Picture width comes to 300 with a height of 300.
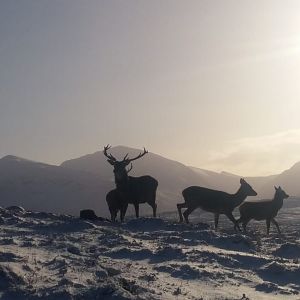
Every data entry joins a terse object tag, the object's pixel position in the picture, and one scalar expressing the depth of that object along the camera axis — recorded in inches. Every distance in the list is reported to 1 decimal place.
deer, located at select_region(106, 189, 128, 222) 969.5
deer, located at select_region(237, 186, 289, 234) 919.0
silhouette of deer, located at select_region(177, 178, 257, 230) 944.3
